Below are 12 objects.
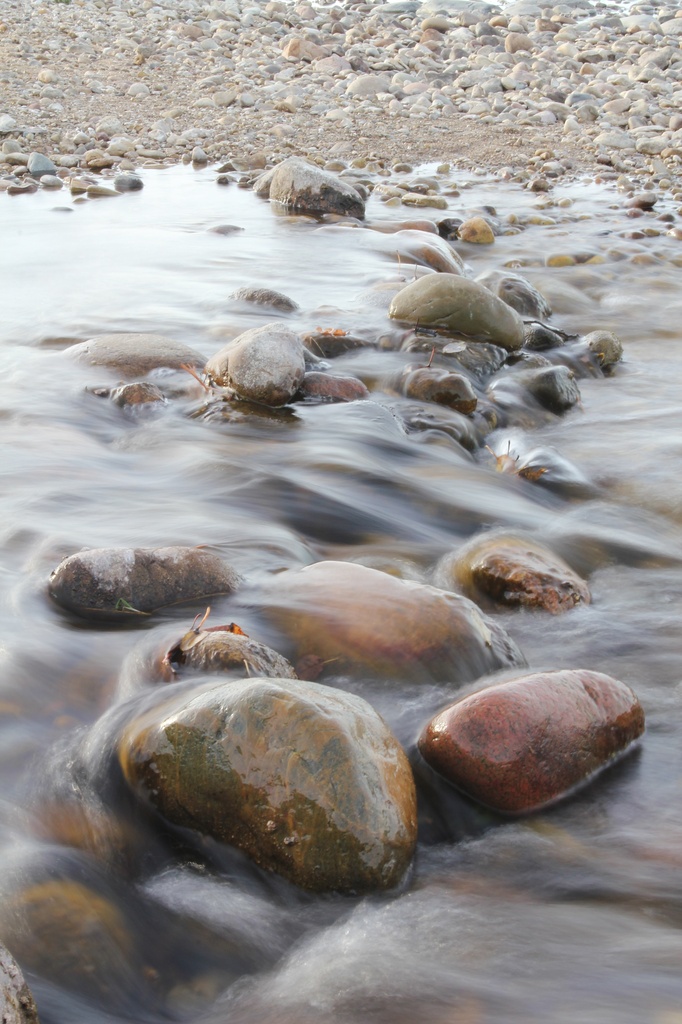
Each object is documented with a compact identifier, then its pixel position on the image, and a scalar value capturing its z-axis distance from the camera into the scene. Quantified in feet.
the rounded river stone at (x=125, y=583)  10.12
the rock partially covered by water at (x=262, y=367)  16.55
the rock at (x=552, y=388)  18.72
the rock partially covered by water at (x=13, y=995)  4.90
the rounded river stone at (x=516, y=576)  11.25
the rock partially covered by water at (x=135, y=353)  18.10
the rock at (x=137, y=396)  16.70
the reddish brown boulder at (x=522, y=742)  8.11
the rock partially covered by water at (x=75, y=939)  6.15
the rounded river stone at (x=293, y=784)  7.03
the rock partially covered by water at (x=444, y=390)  17.80
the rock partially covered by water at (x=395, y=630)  9.50
